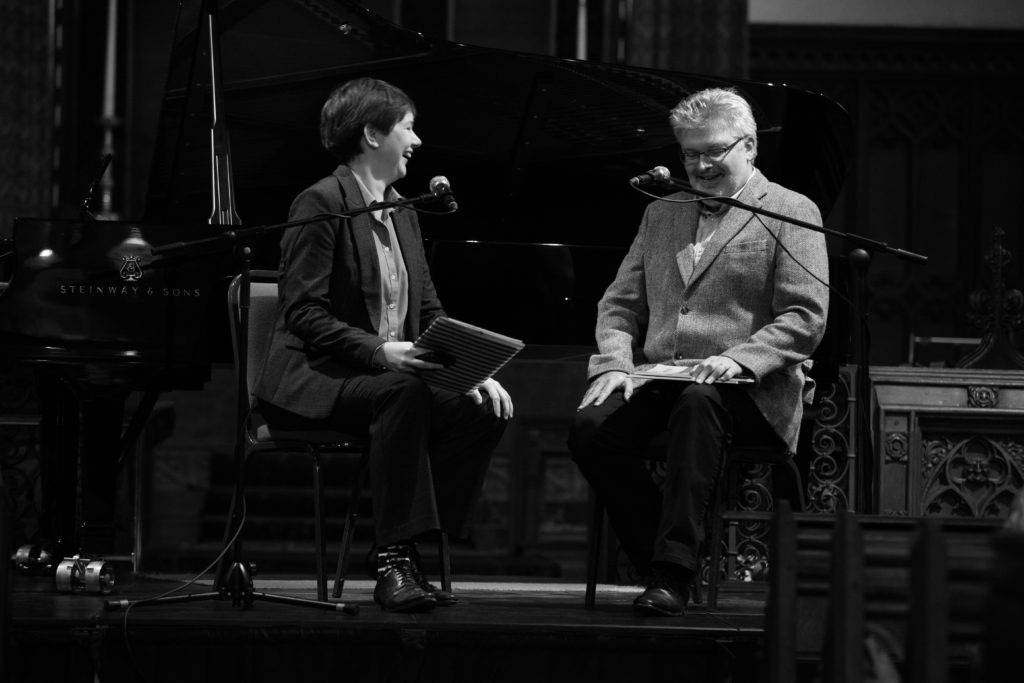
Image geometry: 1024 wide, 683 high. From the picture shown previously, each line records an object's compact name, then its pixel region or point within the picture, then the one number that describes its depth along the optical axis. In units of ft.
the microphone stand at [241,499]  19.04
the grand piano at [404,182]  23.75
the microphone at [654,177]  19.43
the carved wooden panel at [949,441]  27.73
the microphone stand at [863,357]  20.92
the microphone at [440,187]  19.01
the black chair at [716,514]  21.06
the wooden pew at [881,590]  11.37
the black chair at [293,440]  20.98
